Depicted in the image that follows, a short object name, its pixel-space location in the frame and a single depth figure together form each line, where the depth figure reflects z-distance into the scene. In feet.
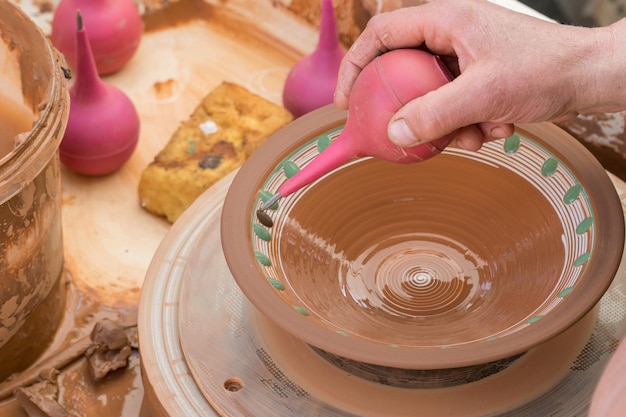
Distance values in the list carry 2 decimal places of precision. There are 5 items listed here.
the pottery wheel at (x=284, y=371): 3.22
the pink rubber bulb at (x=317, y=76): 4.00
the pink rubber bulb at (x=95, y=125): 3.92
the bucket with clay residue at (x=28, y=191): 3.40
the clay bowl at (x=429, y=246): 3.12
